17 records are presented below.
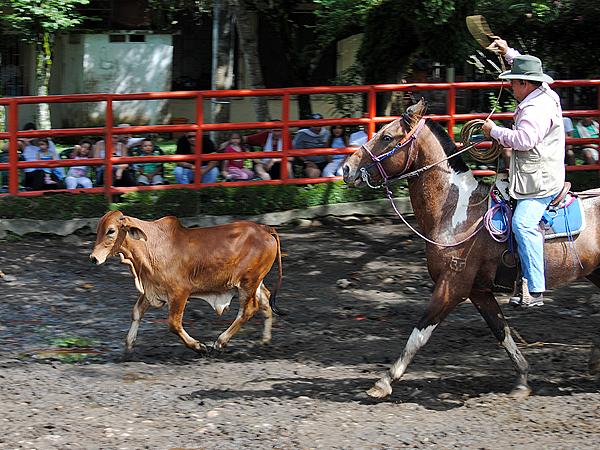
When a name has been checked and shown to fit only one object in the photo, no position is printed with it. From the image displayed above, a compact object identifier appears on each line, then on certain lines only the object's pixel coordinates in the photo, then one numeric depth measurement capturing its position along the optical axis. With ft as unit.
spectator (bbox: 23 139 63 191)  43.16
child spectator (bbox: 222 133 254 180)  45.24
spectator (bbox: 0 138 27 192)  43.24
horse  24.36
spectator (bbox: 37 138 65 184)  43.45
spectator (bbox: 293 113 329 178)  46.42
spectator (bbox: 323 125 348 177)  46.42
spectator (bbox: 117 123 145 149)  44.50
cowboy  23.56
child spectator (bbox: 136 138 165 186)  44.65
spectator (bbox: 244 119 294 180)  45.91
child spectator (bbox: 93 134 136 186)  43.80
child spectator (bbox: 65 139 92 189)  43.70
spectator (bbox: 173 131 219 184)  44.80
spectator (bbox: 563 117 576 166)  48.73
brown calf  26.84
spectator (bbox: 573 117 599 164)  48.78
